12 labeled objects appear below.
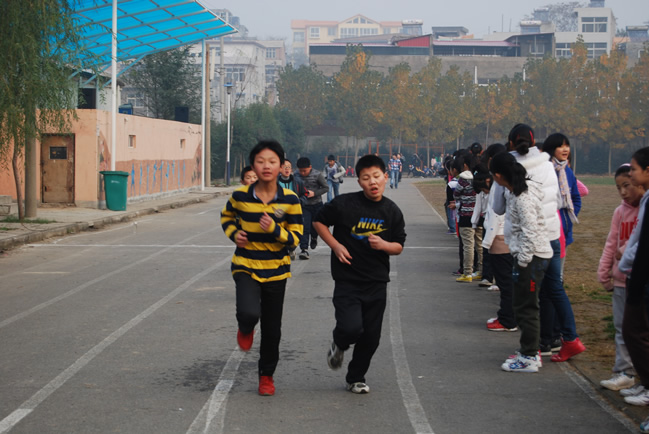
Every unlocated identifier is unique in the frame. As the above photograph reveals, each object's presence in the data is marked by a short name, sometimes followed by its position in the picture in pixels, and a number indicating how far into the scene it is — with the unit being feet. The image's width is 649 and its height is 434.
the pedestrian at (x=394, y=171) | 153.58
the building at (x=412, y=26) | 517.14
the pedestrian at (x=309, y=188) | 47.34
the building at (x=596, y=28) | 425.69
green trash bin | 83.35
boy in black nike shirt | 19.72
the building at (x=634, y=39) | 432.17
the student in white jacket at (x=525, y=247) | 22.35
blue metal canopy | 95.89
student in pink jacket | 20.27
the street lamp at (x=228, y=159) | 154.81
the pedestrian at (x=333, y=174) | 83.64
